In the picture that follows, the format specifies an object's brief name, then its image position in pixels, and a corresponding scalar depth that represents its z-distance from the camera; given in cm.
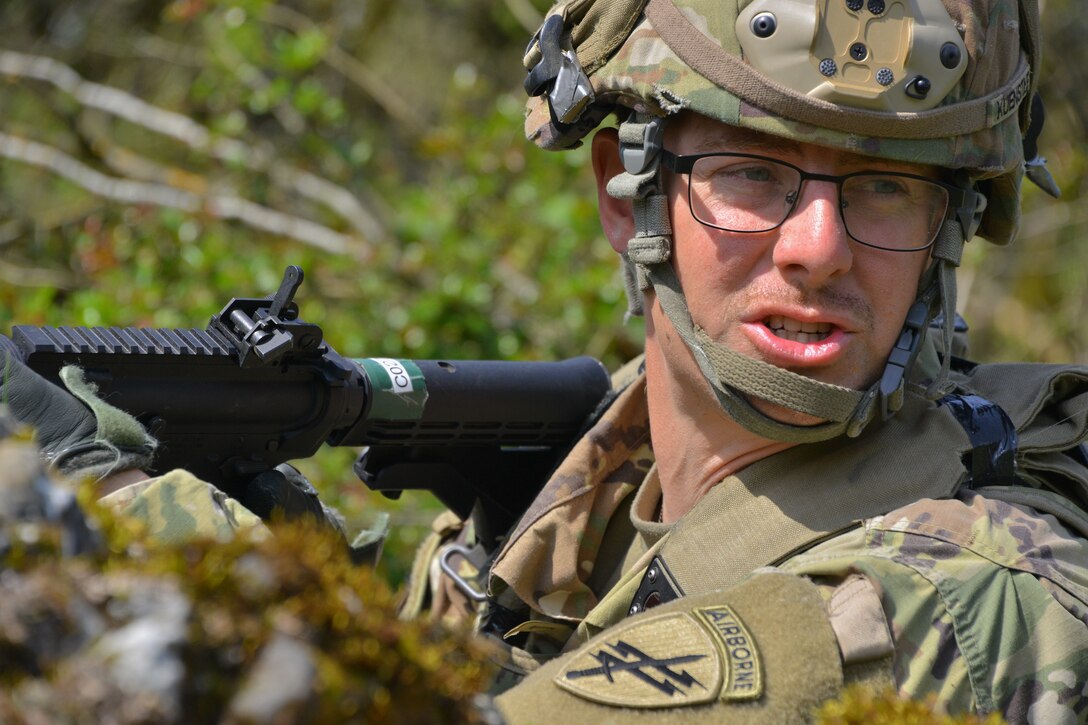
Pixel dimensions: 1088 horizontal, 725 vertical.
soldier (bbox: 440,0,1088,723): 377
